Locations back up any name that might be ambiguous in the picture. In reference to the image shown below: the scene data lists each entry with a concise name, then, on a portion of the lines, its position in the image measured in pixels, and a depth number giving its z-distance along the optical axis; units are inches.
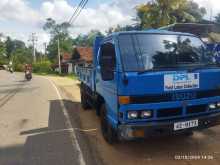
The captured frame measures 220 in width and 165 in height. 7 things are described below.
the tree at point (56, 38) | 1731.3
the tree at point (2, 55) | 2035.0
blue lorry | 115.4
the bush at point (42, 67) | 1598.0
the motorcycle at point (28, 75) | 690.7
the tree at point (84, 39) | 2085.6
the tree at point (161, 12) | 649.4
